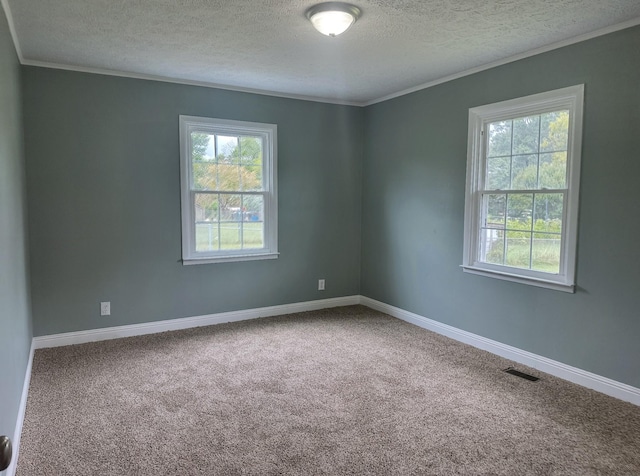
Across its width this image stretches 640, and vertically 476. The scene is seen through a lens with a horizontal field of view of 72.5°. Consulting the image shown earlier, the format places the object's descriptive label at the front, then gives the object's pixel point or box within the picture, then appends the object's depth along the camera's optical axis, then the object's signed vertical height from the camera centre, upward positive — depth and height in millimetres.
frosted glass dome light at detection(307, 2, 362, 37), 2486 +1111
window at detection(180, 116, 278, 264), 4301 +161
